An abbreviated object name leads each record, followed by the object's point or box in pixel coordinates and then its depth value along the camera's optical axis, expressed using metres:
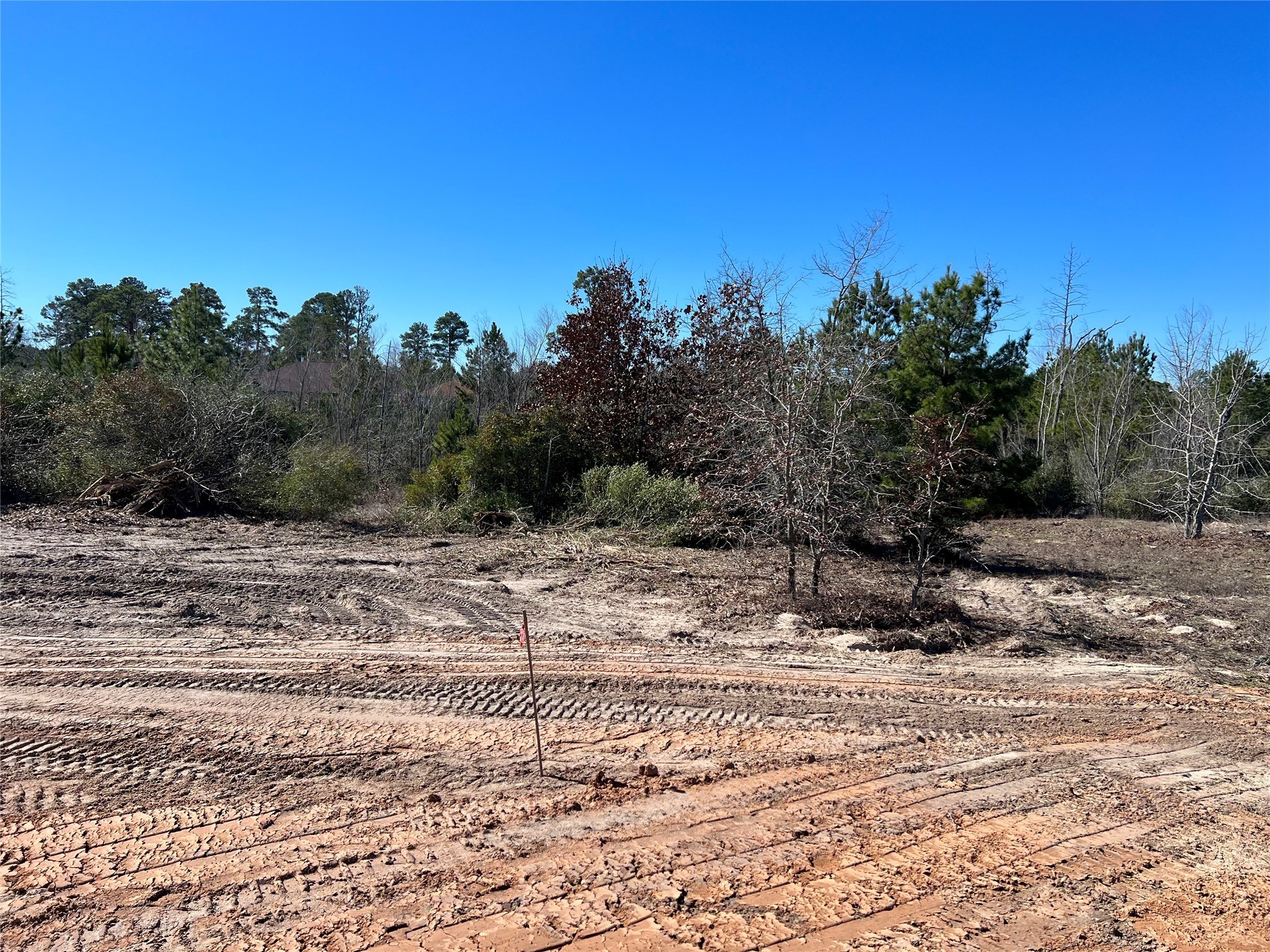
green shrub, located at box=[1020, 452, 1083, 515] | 22.97
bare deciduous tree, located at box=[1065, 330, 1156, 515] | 24.11
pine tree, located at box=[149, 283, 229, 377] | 27.23
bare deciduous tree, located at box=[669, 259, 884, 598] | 9.21
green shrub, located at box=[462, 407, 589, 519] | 16.17
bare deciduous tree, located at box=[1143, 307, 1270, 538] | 17.05
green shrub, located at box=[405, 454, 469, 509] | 16.22
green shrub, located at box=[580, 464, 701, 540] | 14.18
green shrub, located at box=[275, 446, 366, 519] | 15.27
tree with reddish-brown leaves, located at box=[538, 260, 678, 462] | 17.08
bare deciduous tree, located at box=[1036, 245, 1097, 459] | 28.31
